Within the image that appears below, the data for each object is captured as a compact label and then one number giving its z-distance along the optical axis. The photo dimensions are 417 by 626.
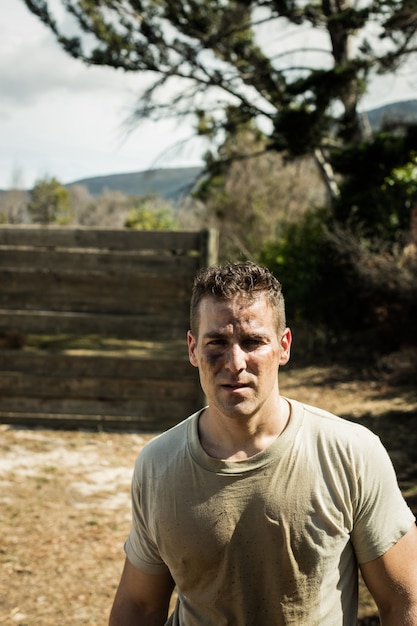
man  1.84
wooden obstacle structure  7.33
